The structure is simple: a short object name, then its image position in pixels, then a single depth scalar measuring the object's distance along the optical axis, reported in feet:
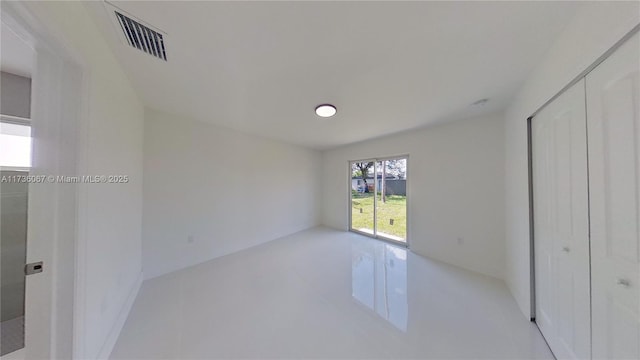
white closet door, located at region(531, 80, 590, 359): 3.93
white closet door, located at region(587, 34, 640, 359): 2.88
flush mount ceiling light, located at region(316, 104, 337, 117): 8.07
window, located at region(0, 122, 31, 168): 4.13
